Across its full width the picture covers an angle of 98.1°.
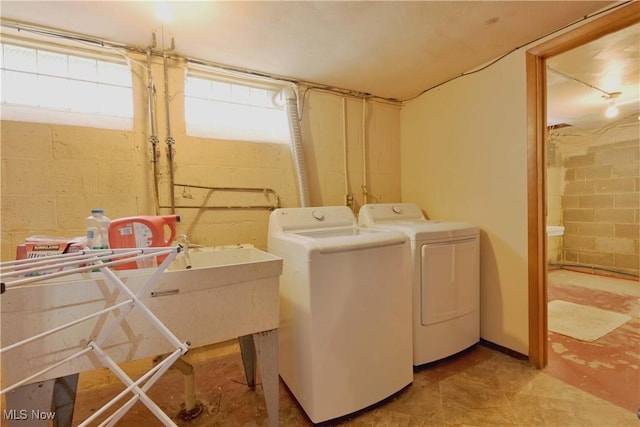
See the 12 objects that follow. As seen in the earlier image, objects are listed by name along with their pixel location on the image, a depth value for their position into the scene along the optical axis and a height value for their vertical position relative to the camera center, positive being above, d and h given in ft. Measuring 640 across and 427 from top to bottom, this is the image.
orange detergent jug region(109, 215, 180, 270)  3.90 -0.33
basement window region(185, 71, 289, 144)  6.61 +2.50
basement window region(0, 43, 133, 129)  5.15 +2.48
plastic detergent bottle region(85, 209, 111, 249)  3.67 -0.26
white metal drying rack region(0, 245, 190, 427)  2.65 -1.03
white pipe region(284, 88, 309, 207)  7.23 +1.64
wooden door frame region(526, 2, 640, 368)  5.77 +0.03
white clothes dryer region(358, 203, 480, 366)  5.83 -1.88
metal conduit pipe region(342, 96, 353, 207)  8.25 +1.39
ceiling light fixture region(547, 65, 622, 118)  7.77 +3.34
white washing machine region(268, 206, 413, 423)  4.37 -1.96
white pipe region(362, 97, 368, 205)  8.52 +1.49
